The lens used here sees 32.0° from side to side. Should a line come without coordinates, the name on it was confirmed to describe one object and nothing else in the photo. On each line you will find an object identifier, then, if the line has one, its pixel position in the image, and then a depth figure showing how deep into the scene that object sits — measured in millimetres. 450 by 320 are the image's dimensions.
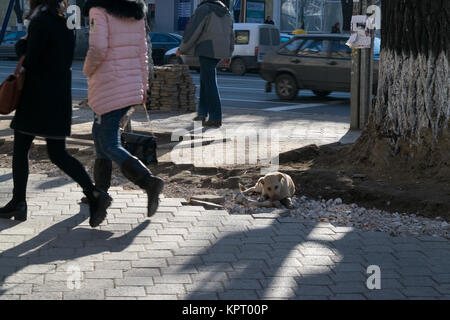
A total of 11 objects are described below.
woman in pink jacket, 5559
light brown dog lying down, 6492
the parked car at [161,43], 30156
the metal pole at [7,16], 10860
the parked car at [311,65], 16938
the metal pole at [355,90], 11250
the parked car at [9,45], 32594
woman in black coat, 5488
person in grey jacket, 11000
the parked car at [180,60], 25584
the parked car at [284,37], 28109
